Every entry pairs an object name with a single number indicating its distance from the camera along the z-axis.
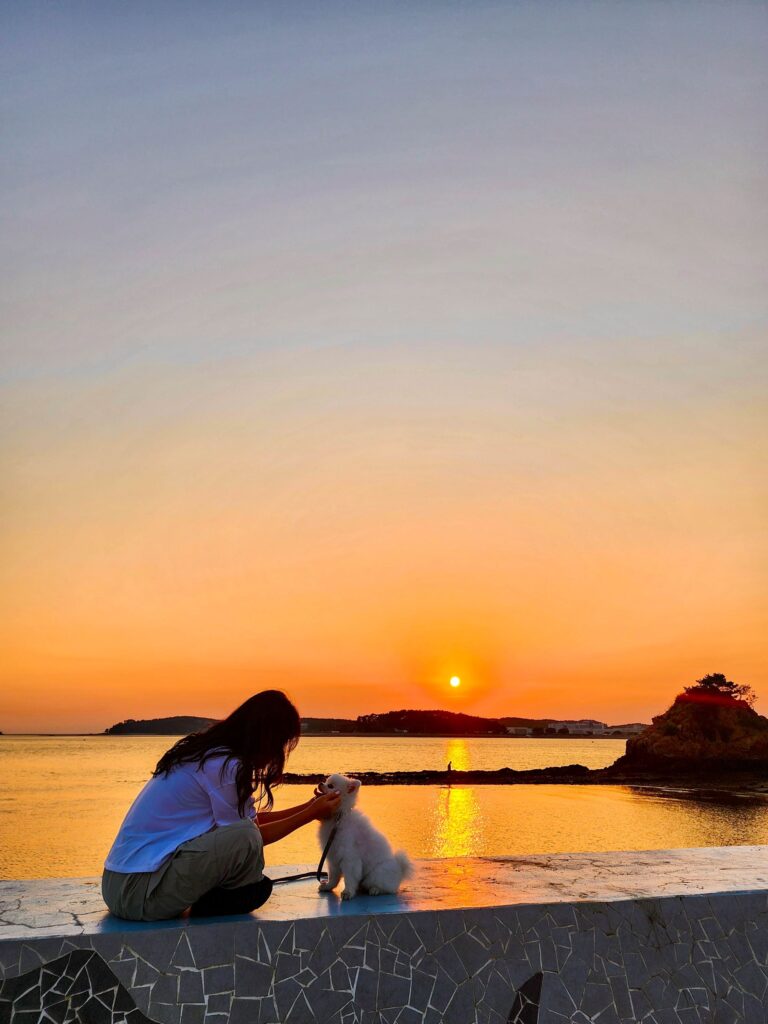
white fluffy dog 4.47
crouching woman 3.94
